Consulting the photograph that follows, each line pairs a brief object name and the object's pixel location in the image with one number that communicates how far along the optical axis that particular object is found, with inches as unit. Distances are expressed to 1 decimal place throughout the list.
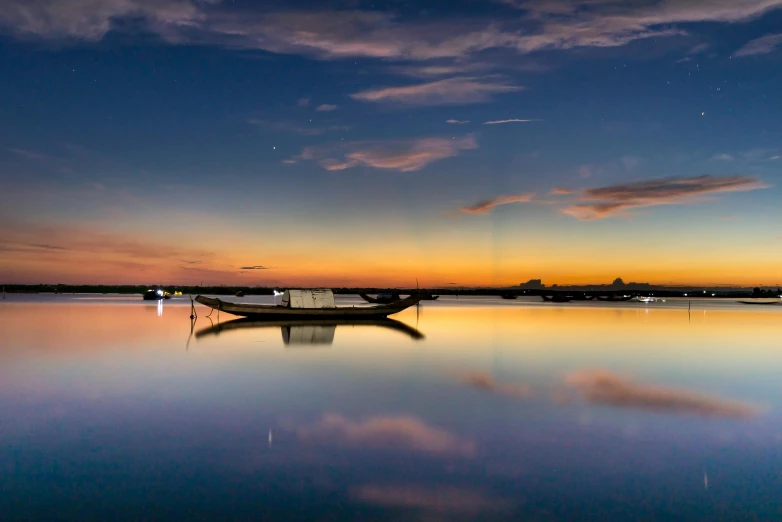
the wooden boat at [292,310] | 1649.9
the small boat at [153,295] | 4130.2
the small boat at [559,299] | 5251.0
